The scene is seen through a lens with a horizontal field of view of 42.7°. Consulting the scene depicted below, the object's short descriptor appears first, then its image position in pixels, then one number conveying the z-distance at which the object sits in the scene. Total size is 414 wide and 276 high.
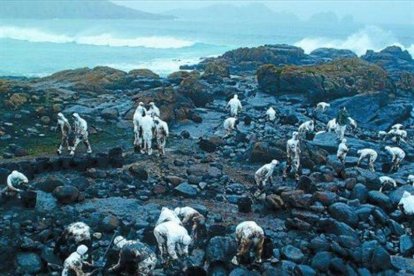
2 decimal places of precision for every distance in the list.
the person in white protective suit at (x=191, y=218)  15.20
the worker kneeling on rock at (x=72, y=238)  14.04
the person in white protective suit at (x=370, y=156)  24.56
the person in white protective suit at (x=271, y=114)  32.72
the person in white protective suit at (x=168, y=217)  14.20
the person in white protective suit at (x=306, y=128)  29.16
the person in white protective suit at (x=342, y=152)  24.44
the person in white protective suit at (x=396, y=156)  25.33
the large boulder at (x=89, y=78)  38.72
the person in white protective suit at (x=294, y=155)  21.70
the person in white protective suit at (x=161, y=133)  22.88
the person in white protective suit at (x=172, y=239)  13.38
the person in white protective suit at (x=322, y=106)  35.94
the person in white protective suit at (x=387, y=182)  21.50
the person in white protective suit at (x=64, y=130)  22.67
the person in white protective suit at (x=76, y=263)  12.49
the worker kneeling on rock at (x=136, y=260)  12.69
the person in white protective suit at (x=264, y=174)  20.06
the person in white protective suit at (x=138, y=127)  23.11
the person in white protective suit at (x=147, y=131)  22.69
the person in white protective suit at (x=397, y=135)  30.05
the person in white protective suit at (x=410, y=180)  22.05
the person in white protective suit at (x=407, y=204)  17.88
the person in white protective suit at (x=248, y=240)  14.00
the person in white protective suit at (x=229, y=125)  28.86
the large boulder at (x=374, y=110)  35.50
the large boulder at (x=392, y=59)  61.31
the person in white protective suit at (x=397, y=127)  31.20
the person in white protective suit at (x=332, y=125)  29.97
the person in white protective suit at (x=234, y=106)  32.38
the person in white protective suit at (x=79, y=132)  22.50
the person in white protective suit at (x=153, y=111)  24.24
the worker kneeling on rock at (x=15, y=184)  17.38
